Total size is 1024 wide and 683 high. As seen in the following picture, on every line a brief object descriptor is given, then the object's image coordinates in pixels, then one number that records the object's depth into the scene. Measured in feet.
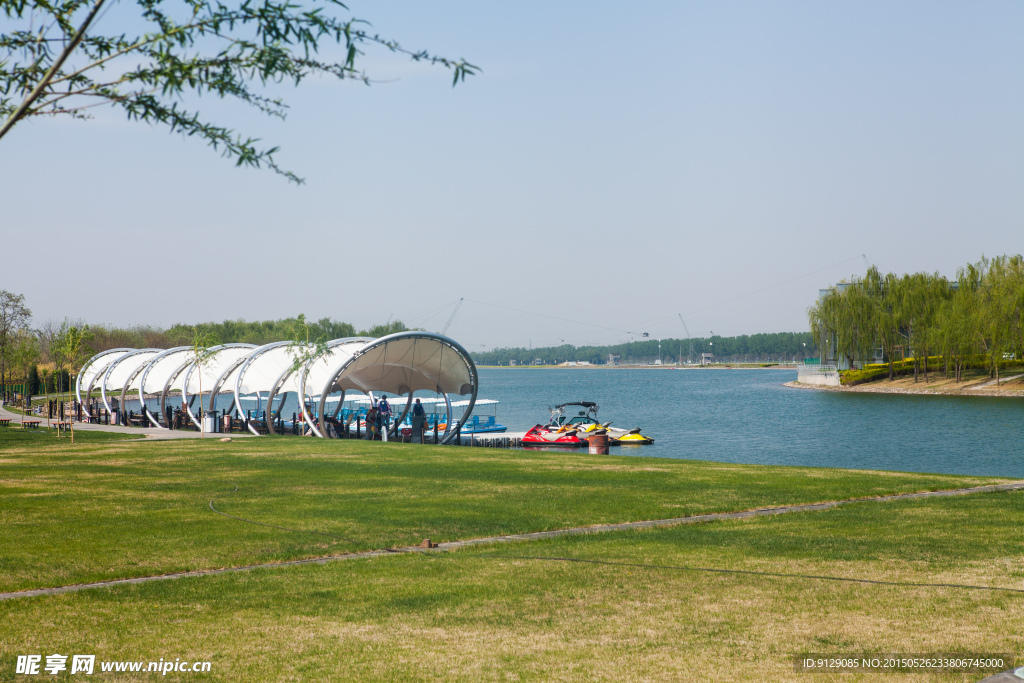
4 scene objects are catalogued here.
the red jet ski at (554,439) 139.23
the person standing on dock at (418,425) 104.37
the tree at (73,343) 128.29
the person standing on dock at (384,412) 117.27
